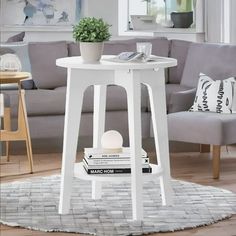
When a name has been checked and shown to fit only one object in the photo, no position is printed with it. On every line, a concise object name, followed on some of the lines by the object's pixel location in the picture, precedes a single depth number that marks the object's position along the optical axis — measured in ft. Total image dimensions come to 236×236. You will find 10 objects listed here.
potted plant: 15.14
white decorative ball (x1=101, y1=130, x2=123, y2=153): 15.71
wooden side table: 19.70
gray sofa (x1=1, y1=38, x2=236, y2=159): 21.91
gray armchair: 19.26
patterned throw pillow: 20.47
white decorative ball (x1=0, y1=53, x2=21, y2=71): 19.82
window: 28.56
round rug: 14.52
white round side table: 14.67
